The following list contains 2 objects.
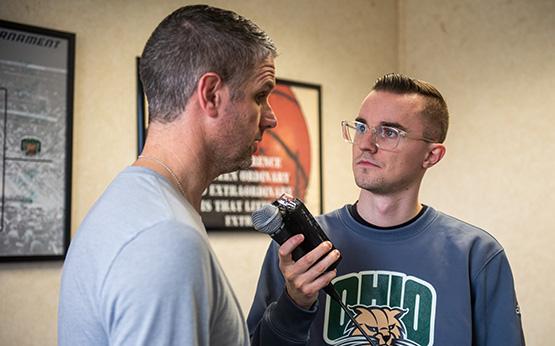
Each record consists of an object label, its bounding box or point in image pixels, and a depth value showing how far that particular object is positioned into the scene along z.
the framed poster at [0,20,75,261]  2.21
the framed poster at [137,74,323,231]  2.78
